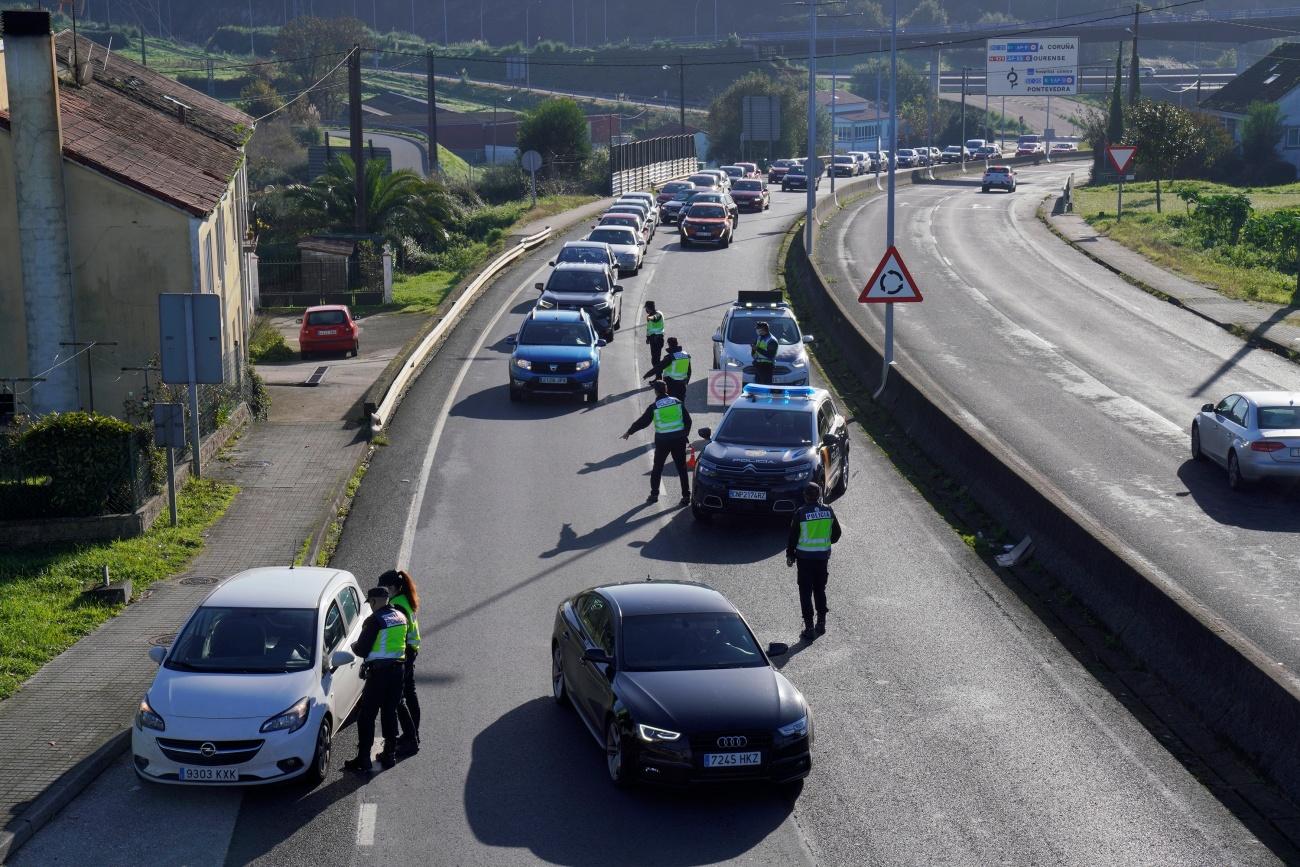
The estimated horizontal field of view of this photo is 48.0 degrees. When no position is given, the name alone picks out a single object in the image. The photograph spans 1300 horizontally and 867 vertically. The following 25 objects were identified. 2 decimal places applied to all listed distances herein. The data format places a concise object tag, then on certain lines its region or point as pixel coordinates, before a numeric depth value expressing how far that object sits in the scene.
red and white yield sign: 52.00
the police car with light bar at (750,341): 27.19
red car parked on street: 34.03
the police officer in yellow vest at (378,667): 11.46
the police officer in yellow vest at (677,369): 24.58
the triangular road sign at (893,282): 25.52
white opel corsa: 10.77
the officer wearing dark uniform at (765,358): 25.94
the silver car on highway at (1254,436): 20.83
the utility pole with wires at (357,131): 48.34
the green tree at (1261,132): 89.12
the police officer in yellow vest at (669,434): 20.36
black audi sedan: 10.70
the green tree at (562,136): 80.69
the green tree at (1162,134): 69.94
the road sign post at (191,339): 19.39
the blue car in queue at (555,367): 27.02
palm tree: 51.88
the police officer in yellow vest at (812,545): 14.70
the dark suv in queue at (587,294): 33.53
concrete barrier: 11.51
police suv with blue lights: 18.77
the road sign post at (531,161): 62.12
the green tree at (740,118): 112.69
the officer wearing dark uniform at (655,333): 28.91
